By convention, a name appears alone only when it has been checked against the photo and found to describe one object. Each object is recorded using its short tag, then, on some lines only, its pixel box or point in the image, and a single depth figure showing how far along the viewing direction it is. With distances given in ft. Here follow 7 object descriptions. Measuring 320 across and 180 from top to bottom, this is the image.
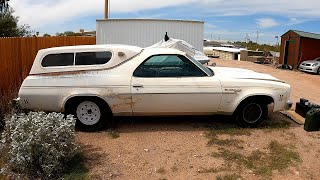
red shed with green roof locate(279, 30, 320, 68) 55.50
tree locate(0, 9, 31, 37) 55.65
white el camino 14.30
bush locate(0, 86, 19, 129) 15.18
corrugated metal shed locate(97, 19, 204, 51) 32.16
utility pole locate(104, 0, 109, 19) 38.52
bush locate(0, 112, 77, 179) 10.34
